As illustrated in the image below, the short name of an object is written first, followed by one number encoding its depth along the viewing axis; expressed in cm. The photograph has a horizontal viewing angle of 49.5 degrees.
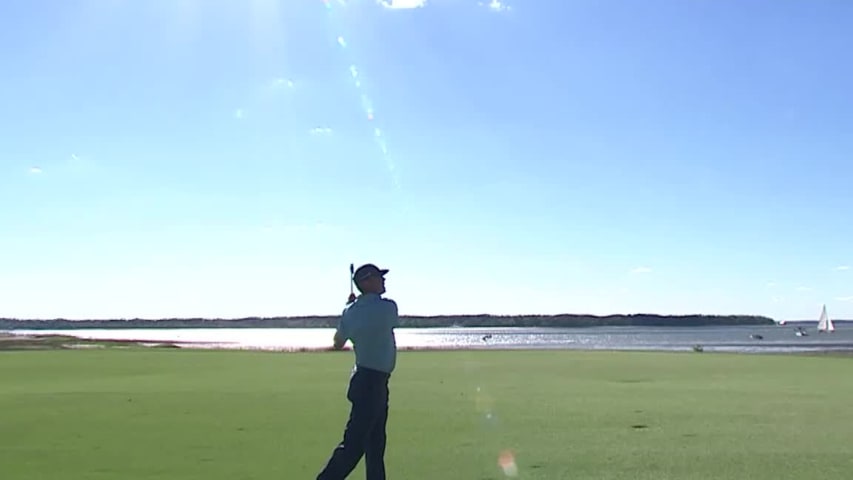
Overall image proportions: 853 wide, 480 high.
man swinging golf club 679
